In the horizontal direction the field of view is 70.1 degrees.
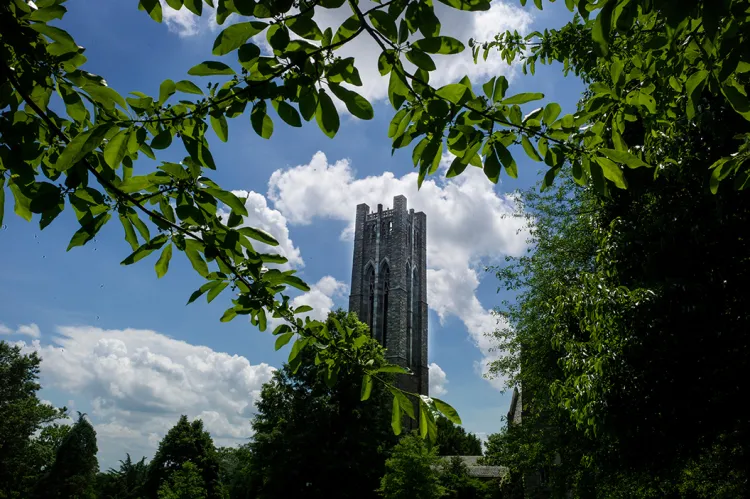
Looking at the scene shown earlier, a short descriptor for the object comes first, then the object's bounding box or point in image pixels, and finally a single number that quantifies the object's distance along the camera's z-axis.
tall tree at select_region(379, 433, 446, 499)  24.50
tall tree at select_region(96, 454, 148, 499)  47.28
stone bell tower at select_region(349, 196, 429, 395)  58.39
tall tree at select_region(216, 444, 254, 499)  30.62
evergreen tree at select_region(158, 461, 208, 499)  33.44
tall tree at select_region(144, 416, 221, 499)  47.09
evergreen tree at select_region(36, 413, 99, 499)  41.31
